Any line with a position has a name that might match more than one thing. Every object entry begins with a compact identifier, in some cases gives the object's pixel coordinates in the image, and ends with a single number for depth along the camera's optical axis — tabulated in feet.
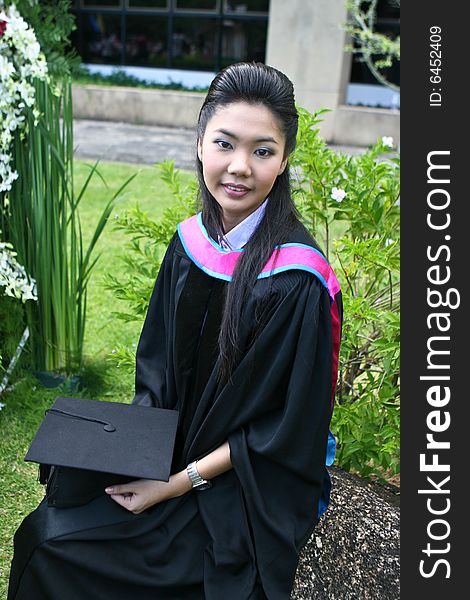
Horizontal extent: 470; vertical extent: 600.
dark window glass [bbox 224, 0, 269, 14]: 41.83
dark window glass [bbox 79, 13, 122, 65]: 44.91
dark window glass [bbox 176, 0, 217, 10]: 43.01
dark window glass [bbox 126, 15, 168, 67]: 44.19
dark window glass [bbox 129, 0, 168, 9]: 43.57
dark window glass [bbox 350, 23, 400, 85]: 39.17
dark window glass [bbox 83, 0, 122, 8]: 44.45
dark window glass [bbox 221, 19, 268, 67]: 42.63
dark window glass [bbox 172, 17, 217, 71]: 43.60
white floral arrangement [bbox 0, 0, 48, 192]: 9.76
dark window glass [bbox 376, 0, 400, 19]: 38.88
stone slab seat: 6.92
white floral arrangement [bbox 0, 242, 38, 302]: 10.07
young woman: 6.11
